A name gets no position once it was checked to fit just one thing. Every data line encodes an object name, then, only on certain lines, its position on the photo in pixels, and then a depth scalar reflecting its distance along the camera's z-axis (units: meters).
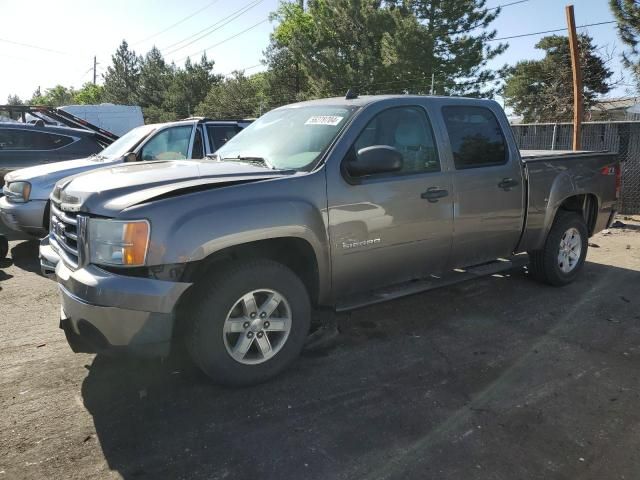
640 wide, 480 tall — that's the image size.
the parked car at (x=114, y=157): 6.84
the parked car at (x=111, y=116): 21.23
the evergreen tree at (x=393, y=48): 29.36
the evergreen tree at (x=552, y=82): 32.97
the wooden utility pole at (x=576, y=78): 9.41
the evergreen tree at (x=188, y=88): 52.16
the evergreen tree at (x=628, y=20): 19.77
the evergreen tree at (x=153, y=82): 56.16
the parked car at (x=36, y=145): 9.44
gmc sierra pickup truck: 3.00
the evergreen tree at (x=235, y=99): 46.24
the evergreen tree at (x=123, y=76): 60.75
